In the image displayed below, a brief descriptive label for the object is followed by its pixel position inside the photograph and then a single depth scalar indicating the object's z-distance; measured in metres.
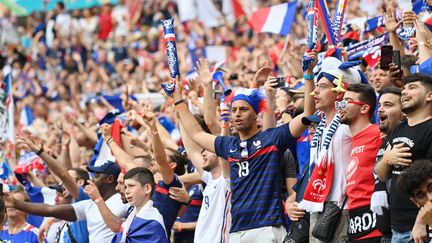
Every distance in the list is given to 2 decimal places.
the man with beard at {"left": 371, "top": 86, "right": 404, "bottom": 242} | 15.37
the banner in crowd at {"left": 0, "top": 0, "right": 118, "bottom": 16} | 57.62
